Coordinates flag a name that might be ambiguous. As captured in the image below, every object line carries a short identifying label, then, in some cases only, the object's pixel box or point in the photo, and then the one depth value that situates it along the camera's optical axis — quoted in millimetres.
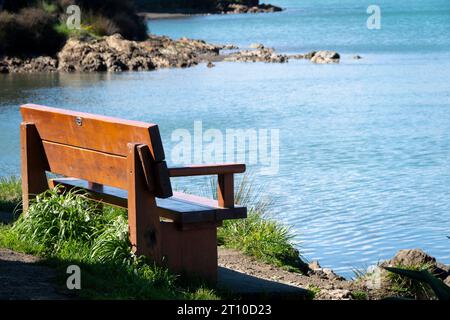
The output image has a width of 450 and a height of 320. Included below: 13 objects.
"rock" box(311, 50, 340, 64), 43438
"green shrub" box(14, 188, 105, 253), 7727
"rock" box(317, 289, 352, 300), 7848
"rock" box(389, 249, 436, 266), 9352
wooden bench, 7020
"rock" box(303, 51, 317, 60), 45812
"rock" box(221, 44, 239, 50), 53294
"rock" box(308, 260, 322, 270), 9828
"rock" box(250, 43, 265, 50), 51594
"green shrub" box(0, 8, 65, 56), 40781
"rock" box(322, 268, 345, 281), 9400
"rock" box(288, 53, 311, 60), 46538
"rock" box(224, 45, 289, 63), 44719
